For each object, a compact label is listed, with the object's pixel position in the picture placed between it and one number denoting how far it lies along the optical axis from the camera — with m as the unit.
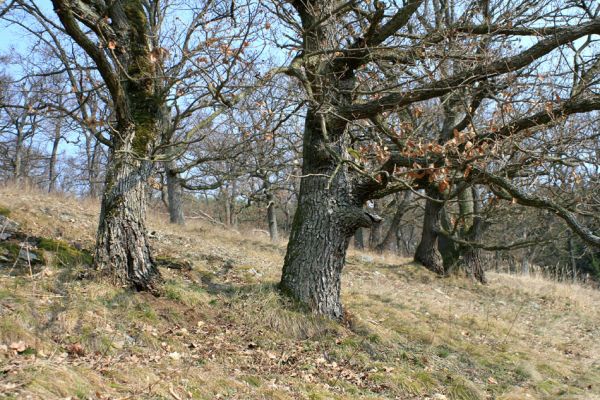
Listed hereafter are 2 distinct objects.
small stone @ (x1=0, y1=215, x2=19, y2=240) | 6.85
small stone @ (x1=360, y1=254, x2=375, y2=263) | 13.27
